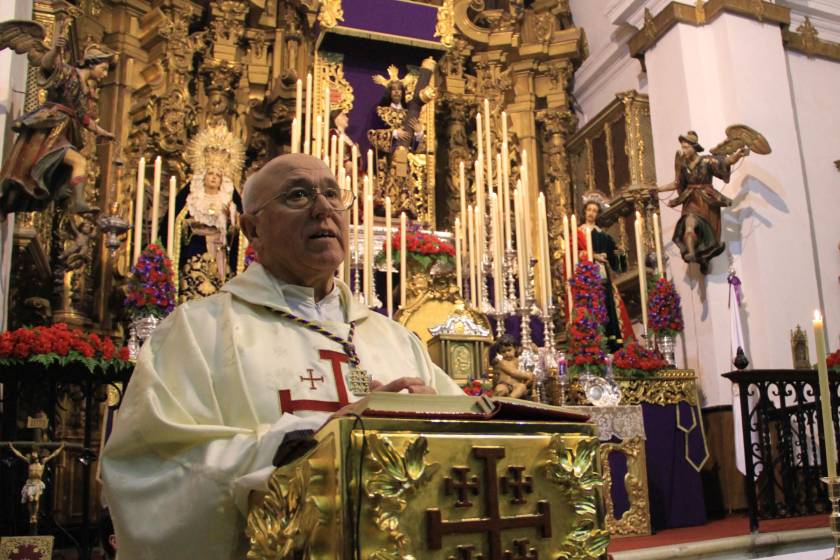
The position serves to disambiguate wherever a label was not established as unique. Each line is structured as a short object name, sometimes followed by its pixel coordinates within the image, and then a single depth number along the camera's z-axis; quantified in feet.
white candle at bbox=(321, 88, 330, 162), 24.64
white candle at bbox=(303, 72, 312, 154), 23.67
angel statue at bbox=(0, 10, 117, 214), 17.07
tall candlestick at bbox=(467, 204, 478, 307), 21.93
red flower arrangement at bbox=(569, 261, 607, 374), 18.74
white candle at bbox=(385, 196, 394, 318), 18.97
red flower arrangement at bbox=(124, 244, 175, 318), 18.69
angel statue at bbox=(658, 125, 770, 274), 23.88
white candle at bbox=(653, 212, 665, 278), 24.07
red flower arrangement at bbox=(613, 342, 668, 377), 19.61
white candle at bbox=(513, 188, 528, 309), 20.04
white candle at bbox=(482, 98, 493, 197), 26.00
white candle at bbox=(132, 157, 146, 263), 20.97
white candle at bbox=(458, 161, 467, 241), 23.66
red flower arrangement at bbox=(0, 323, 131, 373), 14.10
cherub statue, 17.79
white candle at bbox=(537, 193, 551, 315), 20.36
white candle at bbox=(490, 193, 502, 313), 20.41
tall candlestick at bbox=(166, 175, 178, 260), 20.16
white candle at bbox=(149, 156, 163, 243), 19.39
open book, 4.83
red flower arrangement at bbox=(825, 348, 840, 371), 18.95
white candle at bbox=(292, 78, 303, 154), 22.41
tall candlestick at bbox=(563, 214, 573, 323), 22.56
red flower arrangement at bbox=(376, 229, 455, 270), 23.34
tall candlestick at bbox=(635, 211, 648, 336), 21.97
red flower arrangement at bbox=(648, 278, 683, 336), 22.66
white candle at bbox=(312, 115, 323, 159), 23.92
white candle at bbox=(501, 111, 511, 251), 22.25
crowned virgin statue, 25.61
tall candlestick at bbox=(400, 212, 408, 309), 20.49
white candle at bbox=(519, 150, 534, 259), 22.12
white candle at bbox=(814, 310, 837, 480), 6.47
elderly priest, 5.62
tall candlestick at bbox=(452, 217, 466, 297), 21.97
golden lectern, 4.47
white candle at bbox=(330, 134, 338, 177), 23.64
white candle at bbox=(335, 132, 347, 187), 22.49
